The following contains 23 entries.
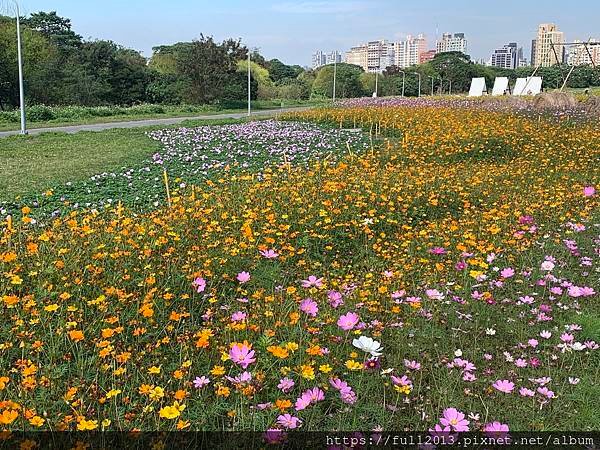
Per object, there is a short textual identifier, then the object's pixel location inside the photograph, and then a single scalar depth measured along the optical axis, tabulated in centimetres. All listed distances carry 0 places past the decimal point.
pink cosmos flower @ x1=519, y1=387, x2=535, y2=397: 190
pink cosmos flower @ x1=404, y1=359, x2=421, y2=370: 201
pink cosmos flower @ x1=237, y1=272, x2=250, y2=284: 225
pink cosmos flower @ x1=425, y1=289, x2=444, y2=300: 227
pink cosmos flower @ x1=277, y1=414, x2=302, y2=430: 149
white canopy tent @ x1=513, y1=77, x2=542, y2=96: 2463
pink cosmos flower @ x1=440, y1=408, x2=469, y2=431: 153
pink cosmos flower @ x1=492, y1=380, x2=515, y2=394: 180
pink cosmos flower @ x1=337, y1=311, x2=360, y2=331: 189
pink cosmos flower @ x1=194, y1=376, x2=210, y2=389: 174
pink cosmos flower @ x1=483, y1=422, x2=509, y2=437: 150
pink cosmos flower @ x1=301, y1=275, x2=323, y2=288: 220
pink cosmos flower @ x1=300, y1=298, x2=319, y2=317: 208
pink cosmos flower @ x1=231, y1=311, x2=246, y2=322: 207
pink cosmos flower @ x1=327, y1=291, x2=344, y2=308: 244
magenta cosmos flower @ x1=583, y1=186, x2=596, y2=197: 465
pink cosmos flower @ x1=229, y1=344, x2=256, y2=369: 165
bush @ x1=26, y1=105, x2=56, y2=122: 2003
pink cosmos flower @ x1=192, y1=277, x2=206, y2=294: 231
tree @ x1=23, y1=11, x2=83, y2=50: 3838
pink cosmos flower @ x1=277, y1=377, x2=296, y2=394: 168
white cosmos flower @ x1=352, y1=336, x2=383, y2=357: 167
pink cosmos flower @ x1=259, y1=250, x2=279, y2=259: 261
